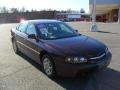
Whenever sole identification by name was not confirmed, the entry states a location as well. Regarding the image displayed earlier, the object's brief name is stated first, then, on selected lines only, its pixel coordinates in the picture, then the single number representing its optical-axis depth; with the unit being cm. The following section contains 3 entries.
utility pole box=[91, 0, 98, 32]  858
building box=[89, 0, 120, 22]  1348
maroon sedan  222
